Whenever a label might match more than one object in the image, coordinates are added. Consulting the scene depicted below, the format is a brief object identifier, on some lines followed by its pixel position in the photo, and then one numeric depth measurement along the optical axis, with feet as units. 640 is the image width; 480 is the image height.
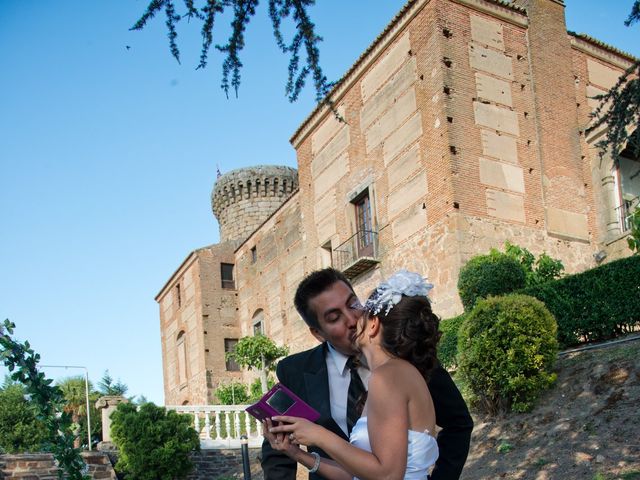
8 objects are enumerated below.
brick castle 58.54
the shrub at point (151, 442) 47.19
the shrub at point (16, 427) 112.57
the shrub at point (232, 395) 91.20
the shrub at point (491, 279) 49.52
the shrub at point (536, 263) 54.19
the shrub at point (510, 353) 34.14
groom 10.38
